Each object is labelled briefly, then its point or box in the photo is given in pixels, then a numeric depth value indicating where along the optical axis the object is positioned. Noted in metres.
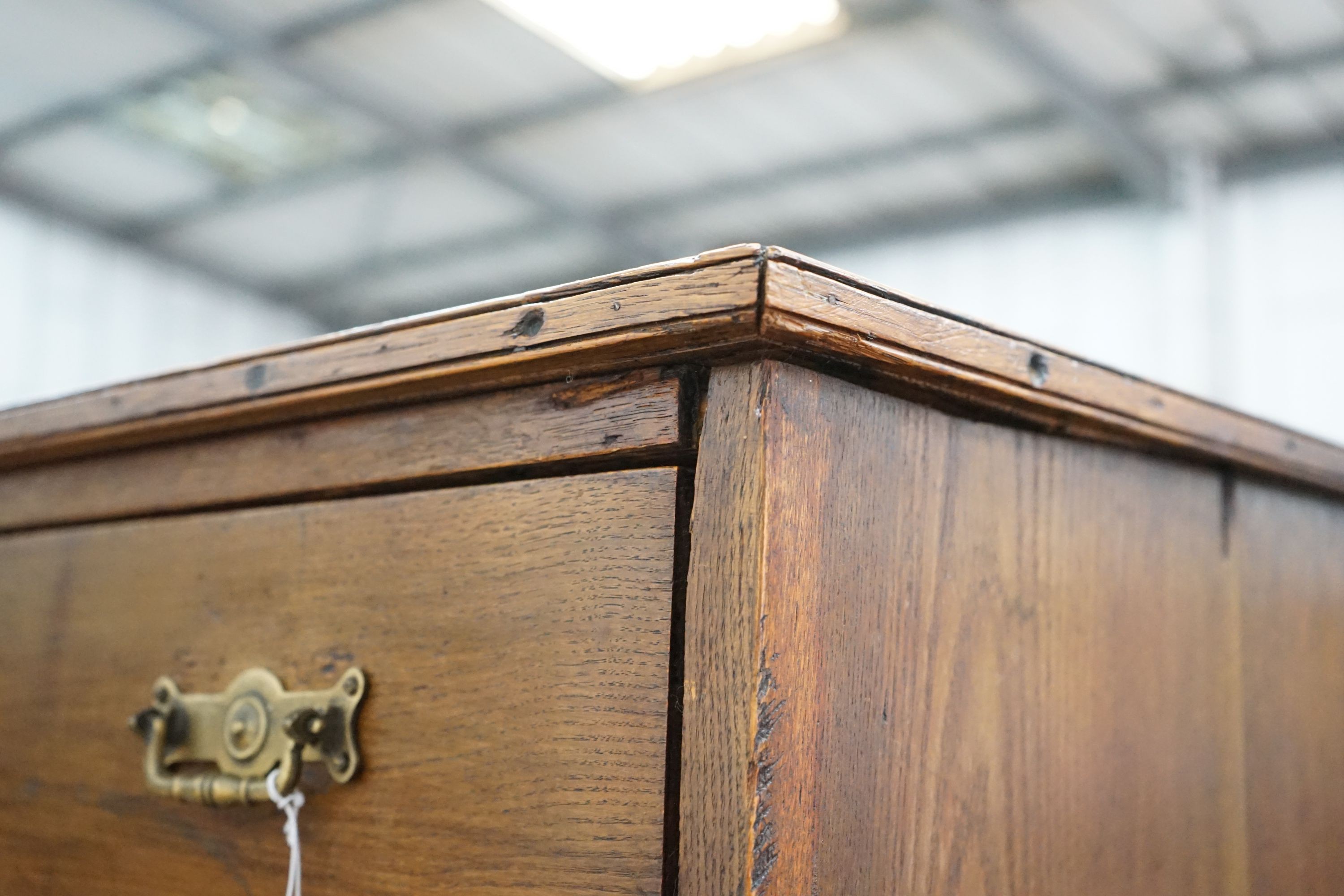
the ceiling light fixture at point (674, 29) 3.27
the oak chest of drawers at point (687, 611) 0.45
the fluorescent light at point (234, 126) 4.03
